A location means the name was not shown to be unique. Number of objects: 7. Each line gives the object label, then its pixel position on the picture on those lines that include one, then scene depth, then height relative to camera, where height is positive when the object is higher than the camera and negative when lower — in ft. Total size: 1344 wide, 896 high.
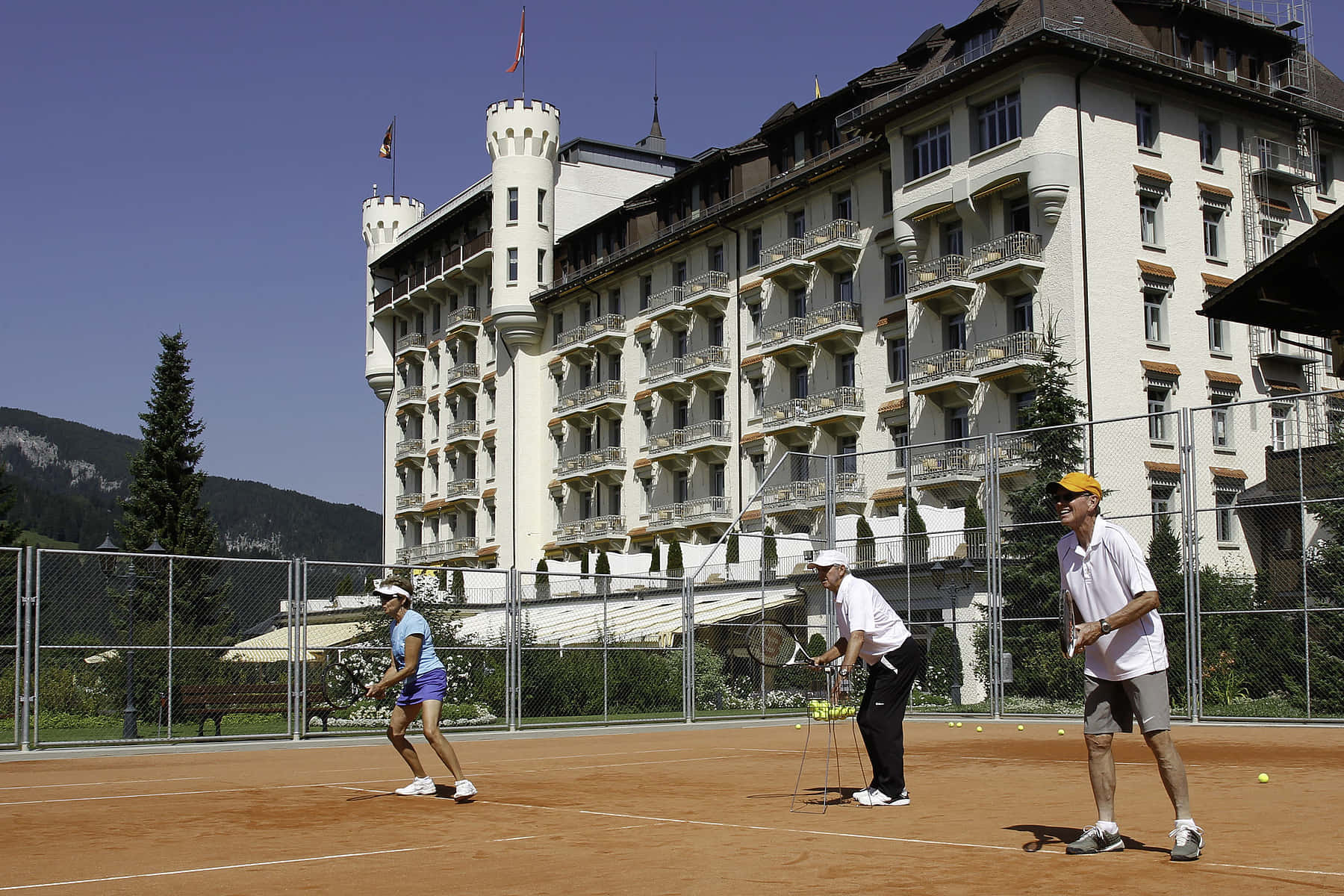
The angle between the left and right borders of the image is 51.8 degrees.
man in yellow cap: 23.85 -1.26
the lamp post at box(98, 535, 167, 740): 63.26 -2.34
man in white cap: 34.24 -2.15
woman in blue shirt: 36.86 -2.43
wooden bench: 66.69 -5.39
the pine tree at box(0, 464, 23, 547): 152.97 +8.07
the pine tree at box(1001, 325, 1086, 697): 84.07 -1.36
